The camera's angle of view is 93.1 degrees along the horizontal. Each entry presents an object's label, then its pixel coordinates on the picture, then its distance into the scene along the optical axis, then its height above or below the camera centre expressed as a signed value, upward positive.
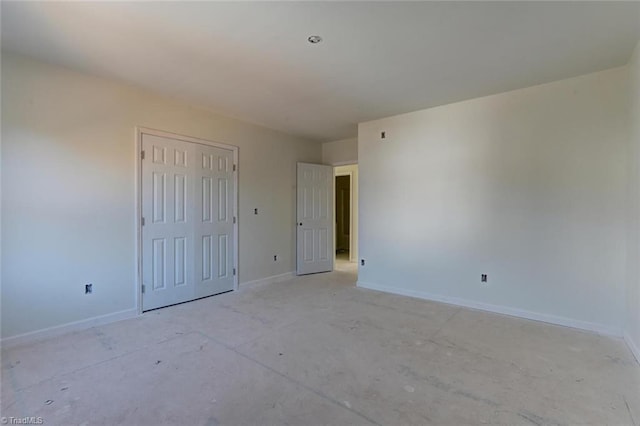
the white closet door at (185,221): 3.62 -0.14
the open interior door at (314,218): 5.60 -0.14
